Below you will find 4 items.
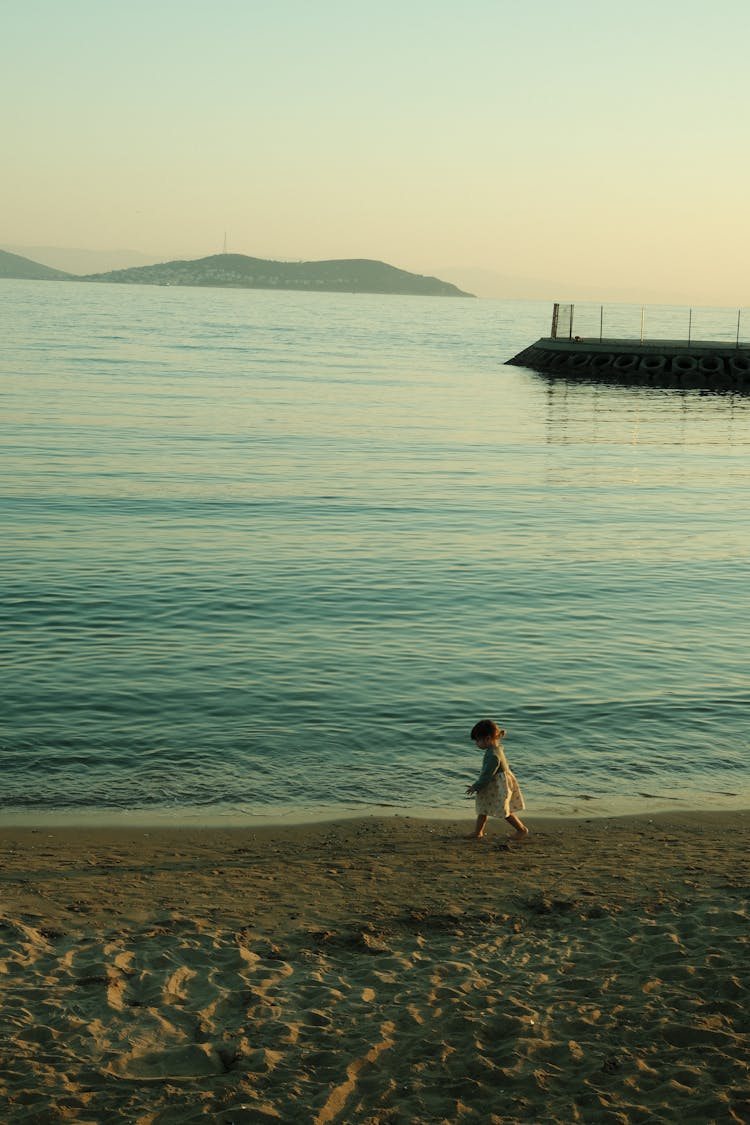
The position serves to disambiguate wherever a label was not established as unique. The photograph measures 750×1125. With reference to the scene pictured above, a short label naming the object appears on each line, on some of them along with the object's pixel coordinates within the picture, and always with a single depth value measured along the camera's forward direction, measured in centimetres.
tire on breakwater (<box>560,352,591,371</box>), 8244
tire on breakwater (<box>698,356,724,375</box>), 8012
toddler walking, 1084
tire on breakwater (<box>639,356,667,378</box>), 8012
